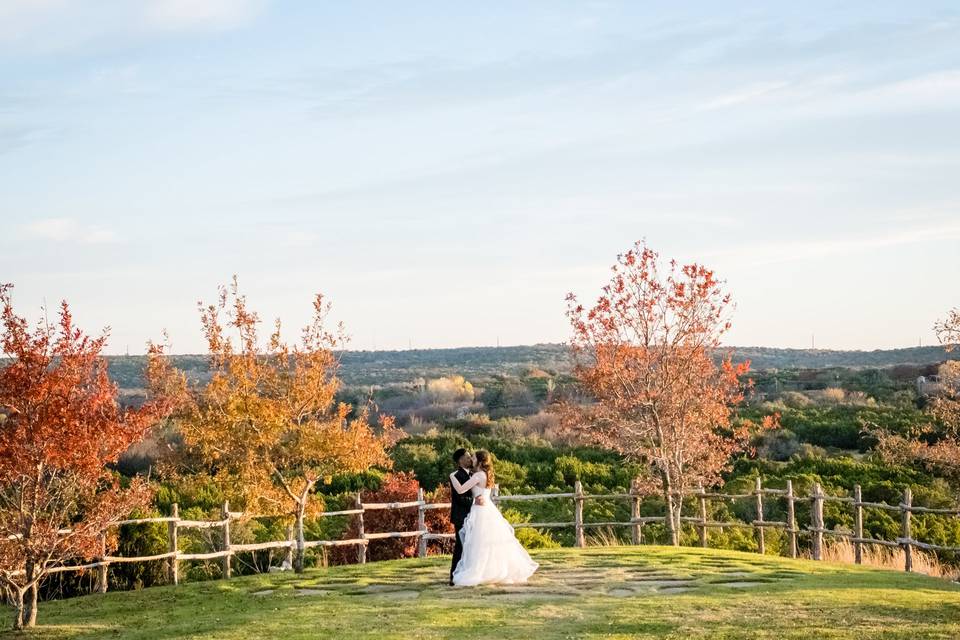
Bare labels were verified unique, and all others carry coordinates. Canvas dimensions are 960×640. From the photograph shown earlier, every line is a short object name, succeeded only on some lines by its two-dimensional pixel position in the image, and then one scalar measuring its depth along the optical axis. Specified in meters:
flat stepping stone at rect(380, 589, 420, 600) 15.41
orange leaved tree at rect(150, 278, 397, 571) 18.20
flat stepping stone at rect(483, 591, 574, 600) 15.07
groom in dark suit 16.17
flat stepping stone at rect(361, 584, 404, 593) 16.16
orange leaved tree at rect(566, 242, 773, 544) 22.70
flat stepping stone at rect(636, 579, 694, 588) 16.03
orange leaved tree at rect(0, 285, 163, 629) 14.45
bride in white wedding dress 16.14
